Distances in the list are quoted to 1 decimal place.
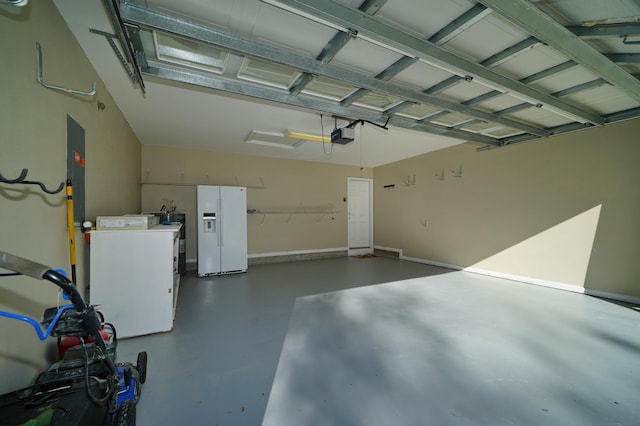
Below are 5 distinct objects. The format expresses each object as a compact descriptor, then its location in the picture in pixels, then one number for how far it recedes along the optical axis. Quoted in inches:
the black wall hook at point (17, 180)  42.5
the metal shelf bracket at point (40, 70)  58.5
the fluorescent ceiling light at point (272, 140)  177.7
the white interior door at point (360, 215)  294.8
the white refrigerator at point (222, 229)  195.8
